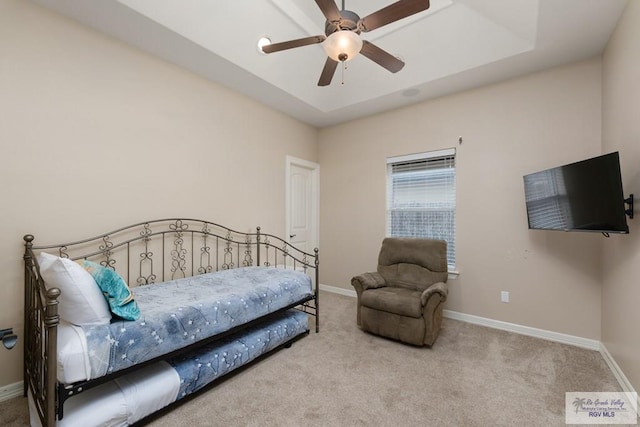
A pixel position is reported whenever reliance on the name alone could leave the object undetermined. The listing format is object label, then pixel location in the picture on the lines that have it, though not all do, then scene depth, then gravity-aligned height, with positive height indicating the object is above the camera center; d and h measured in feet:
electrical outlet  10.11 -2.87
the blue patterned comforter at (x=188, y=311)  4.88 -2.15
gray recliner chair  8.57 -2.58
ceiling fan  5.46 +4.06
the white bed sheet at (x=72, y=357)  4.39 -2.27
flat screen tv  6.20 +0.54
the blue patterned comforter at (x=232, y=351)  6.18 -3.42
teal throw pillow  5.12 -1.46
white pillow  4.72 -1.33
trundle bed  4.67 -2.17
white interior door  13.89 +0.72
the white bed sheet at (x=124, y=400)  4.81 -3.41
